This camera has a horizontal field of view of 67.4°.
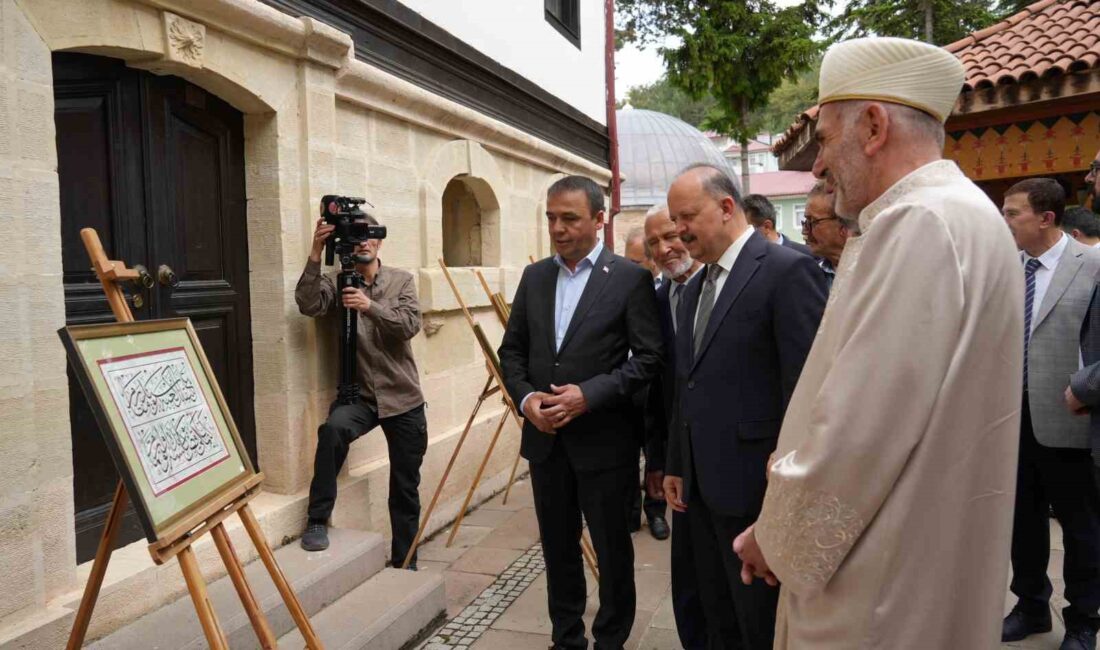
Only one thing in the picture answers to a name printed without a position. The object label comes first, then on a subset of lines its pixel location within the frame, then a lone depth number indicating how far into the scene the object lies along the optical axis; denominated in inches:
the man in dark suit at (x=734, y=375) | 106.1
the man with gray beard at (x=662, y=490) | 133.3
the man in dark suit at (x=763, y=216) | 219.0
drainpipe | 409.4
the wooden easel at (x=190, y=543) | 90.0
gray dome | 1010.1
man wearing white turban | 58.5
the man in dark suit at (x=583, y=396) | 133.9
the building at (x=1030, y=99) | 235.8
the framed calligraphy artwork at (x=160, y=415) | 86.4
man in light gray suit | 140.6
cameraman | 169.3
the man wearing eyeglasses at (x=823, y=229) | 155.9
